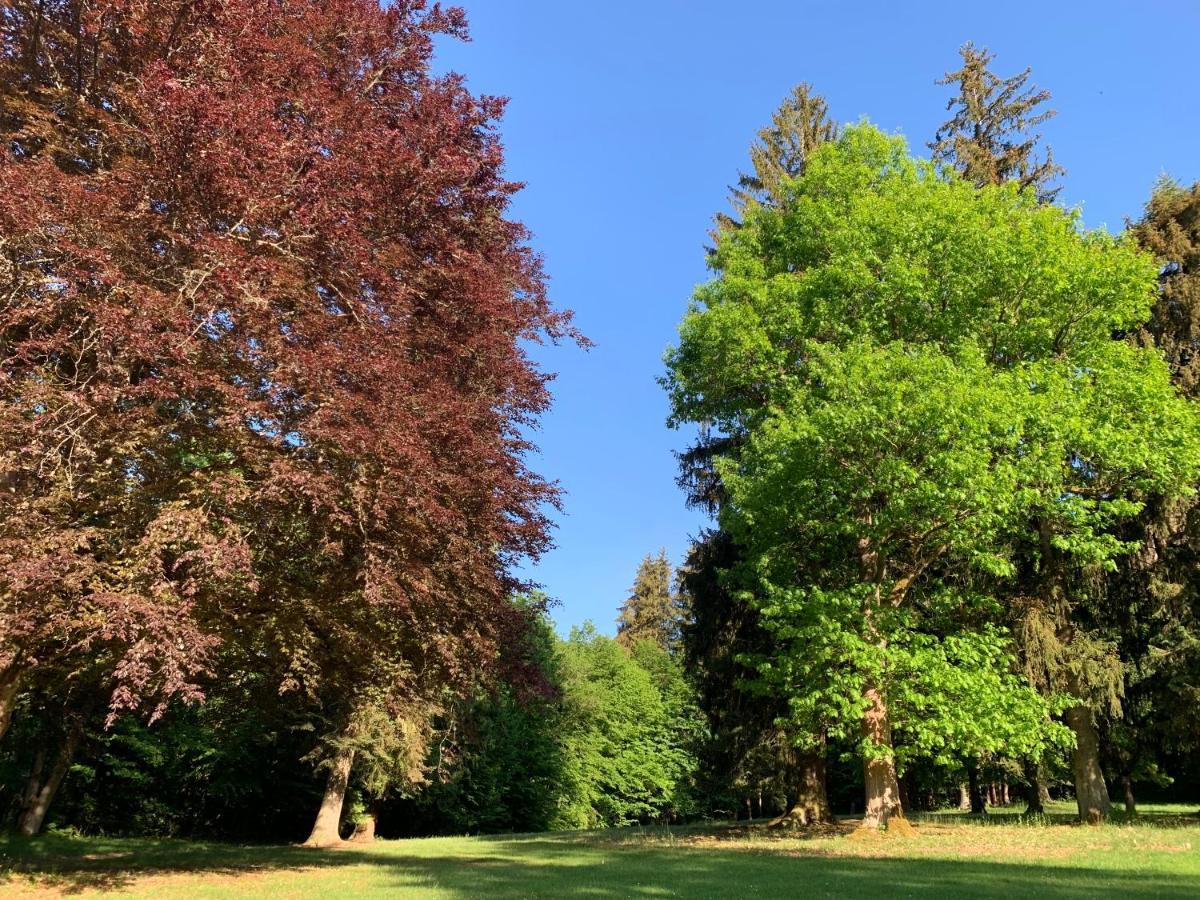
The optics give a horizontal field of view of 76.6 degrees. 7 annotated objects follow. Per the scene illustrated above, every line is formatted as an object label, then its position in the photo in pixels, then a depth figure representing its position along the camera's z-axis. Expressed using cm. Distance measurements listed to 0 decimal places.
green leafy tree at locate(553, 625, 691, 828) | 3934
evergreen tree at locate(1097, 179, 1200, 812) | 1659
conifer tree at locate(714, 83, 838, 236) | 2386
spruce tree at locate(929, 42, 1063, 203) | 2108
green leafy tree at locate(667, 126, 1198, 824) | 1372
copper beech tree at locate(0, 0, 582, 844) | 788
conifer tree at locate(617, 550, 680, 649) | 6131
